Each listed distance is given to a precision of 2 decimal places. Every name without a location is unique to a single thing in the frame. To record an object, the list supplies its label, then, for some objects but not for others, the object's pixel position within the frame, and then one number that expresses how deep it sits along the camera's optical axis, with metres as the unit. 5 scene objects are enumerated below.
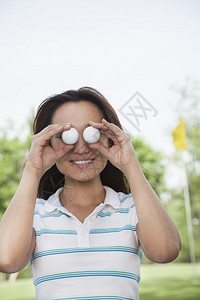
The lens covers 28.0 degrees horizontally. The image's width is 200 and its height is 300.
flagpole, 13.08
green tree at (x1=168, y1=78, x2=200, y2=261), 11.91
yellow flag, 7.71
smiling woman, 1.19
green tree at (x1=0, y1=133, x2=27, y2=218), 13.20
